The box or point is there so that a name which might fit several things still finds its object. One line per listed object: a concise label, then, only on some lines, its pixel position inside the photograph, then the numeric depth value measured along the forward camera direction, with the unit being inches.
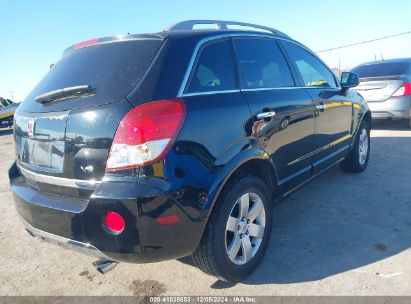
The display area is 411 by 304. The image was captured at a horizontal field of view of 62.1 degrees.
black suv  76.0
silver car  278.1
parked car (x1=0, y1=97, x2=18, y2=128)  569.3
